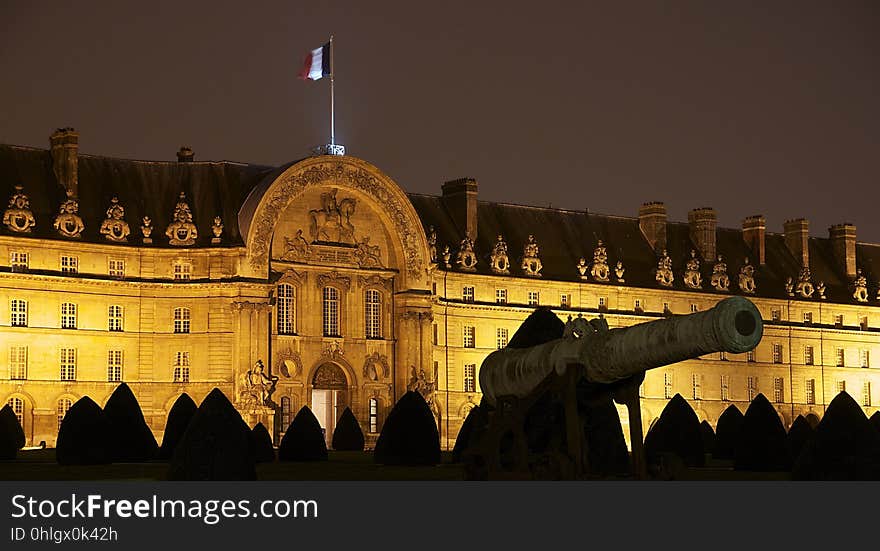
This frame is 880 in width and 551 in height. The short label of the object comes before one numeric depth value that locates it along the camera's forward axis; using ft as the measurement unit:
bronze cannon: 87.25
